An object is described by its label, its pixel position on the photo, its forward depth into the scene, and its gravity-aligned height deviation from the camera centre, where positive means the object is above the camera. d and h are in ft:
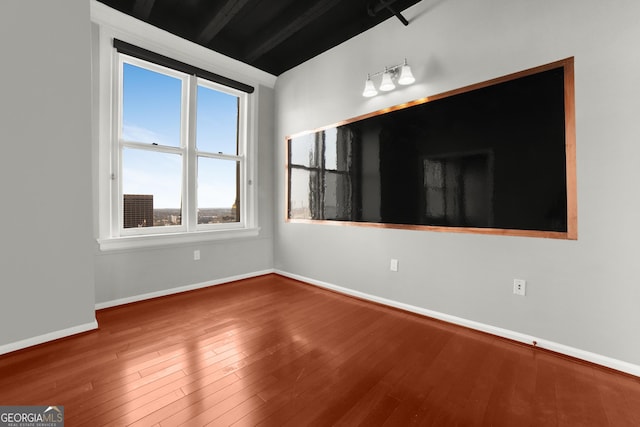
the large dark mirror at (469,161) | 6.20 +1.55
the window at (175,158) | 9.48 +2.32
